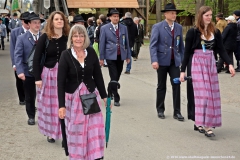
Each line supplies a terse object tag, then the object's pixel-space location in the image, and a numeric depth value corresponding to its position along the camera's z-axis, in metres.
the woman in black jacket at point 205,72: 7.64
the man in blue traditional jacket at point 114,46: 10.33
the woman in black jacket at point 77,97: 5.59
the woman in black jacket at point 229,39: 15.66
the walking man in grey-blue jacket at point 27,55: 8.41
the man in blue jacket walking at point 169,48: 8.89
